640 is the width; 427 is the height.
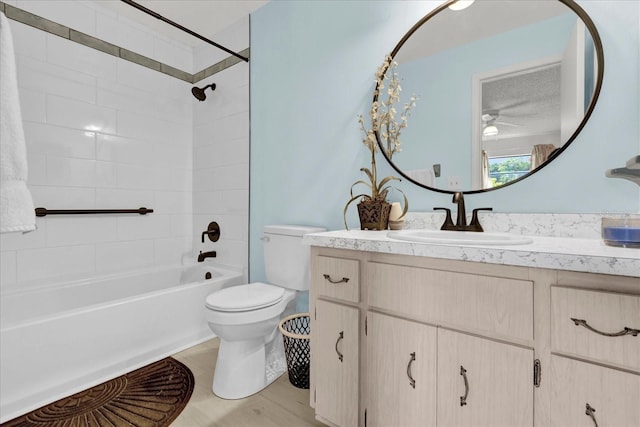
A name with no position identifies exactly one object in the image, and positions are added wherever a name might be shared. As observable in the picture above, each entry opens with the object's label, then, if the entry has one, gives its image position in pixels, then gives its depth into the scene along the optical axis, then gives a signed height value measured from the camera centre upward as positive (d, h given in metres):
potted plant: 1.46 +0.44
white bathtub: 1.39 -0.63
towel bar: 1.94 +0.01
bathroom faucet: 1.29 -0.03
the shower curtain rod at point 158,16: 1.65 +1.12
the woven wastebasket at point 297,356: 1.63 -0.78
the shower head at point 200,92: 2.53 +1.00
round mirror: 1.16 +0.53
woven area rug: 1.34 -0.91
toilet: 1.51 -0.52
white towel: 0.80 +0.15
